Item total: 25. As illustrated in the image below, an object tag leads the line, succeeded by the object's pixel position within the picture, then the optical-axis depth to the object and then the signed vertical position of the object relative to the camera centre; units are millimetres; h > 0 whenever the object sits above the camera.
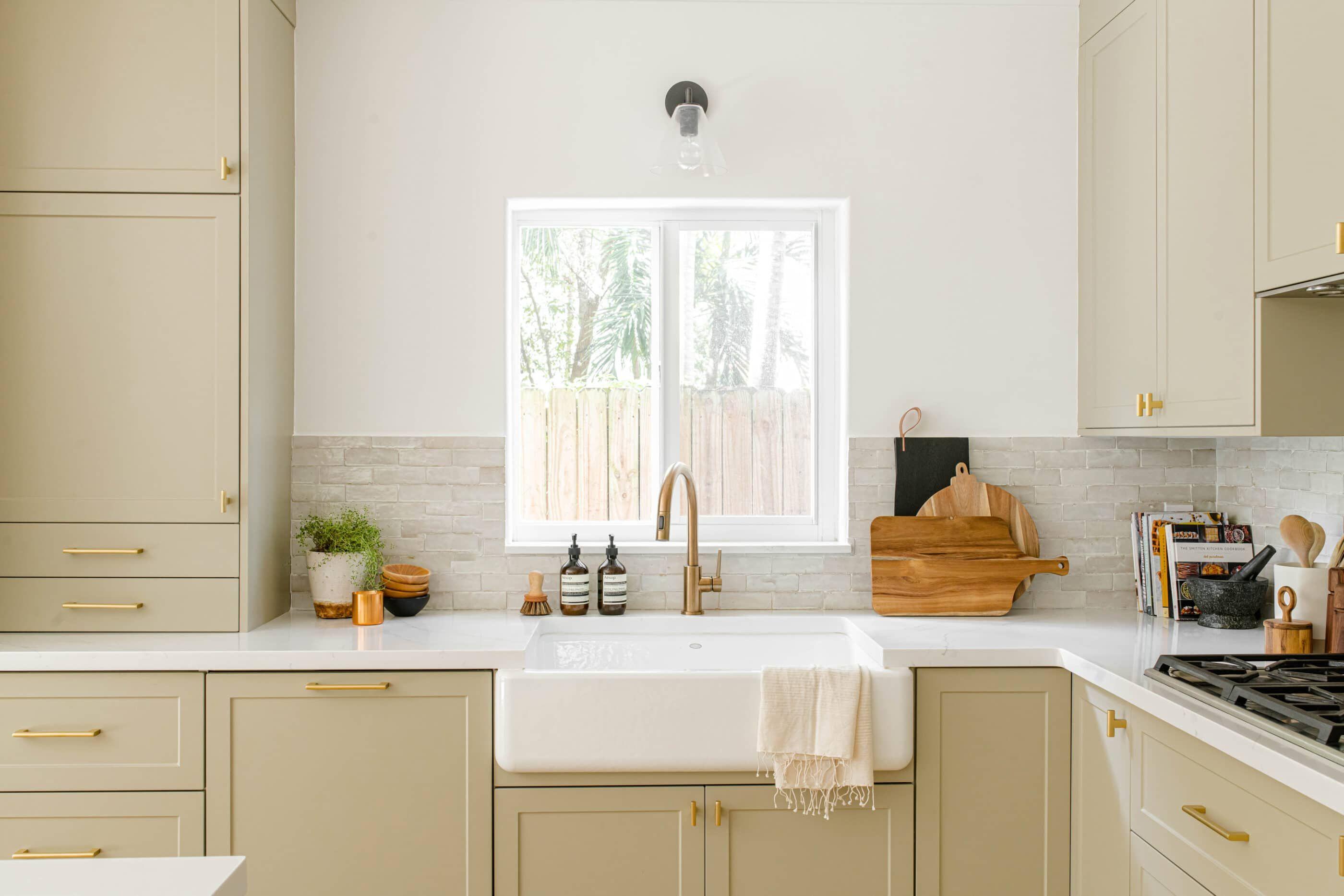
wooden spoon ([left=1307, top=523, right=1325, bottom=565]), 2119 -223
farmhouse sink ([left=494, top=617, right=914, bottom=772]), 1935 -584
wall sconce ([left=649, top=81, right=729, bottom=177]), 2336 +793
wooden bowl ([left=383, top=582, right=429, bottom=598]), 2410 -380
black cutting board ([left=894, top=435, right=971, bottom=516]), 2564 -52
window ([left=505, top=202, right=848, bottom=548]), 2699 +235
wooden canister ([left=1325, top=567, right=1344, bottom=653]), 1901 -354
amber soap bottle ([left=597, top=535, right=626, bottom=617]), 2457 -382
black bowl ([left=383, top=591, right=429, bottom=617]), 2416 -423
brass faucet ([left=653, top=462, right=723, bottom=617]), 2428 -333
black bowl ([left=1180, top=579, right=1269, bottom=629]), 2229 -380
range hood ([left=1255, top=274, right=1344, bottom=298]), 1651 +312
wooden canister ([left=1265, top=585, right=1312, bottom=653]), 1936 -404
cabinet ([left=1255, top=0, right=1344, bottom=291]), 1624 +584
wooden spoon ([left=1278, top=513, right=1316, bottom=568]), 2094 -195
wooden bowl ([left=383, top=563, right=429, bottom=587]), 2410 -341
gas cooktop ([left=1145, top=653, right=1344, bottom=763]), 1354 -416
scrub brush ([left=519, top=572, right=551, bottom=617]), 2447 -416
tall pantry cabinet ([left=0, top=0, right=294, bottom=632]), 2201 +333
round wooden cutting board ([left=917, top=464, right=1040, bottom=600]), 2551 -158
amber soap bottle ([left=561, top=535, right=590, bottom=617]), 2441 -384
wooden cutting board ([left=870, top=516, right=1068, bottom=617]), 2447 -318
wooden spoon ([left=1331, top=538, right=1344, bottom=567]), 1980 -231
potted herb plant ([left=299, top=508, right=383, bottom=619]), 2391 -299
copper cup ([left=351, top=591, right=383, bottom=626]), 2305 -410
